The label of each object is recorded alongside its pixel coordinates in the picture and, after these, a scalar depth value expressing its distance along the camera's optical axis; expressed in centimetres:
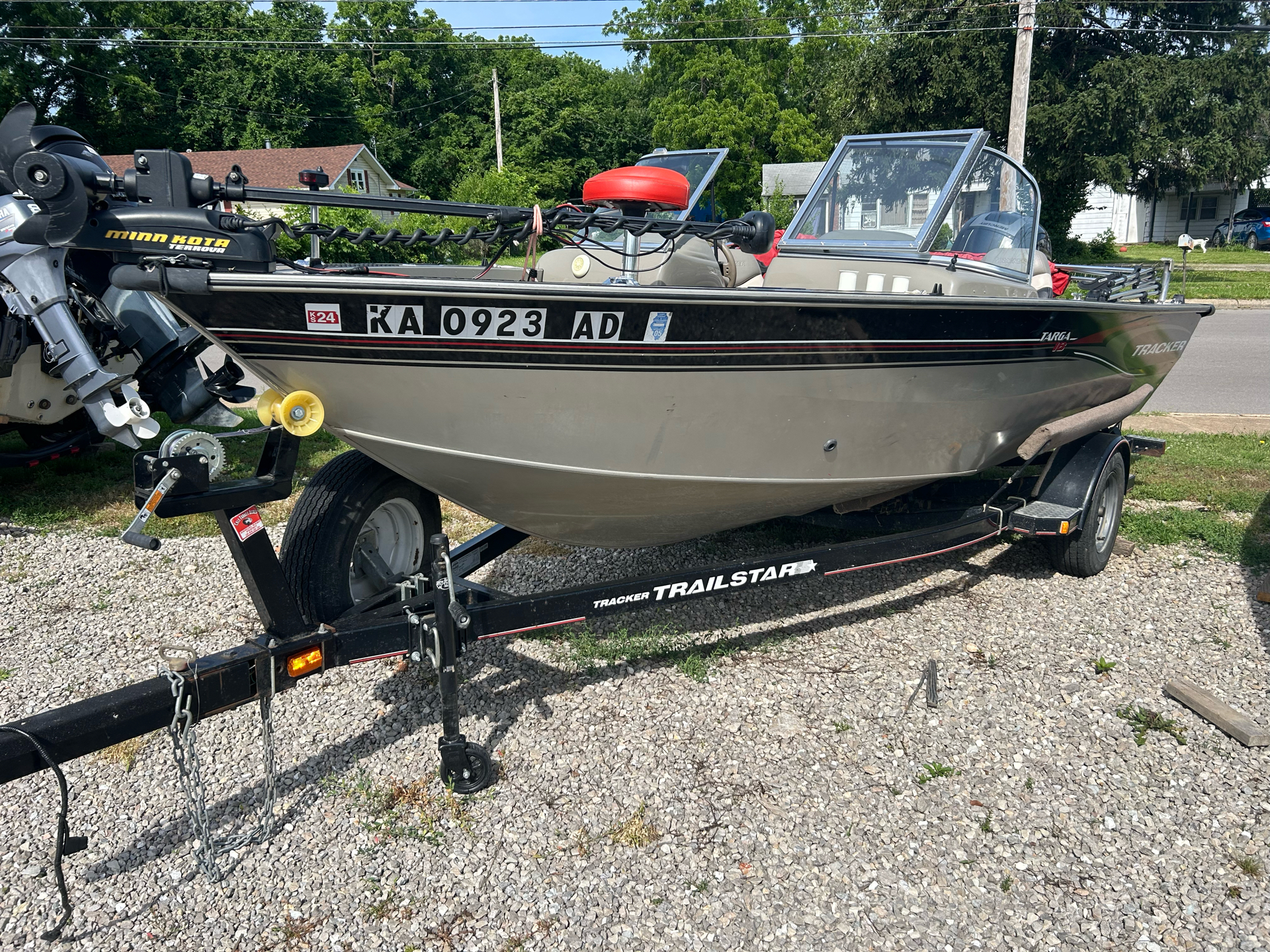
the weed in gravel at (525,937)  246
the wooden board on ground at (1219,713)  336
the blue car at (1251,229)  3168
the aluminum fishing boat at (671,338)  284
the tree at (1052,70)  2248
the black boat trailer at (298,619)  251
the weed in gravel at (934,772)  321
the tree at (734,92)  3428
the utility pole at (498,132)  3719
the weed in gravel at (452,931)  248
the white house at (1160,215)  3903
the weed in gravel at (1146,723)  342
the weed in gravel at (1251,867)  270
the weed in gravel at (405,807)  293
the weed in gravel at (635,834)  288
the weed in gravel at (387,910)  257
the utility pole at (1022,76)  1521
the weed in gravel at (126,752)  329
